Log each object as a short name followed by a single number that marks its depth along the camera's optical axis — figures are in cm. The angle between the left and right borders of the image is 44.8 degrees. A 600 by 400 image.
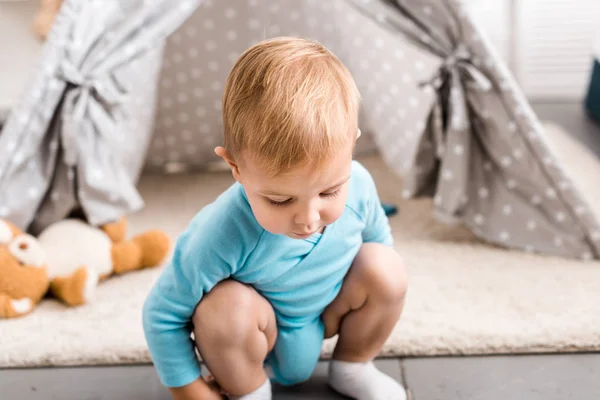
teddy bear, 154
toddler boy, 90
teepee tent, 162
